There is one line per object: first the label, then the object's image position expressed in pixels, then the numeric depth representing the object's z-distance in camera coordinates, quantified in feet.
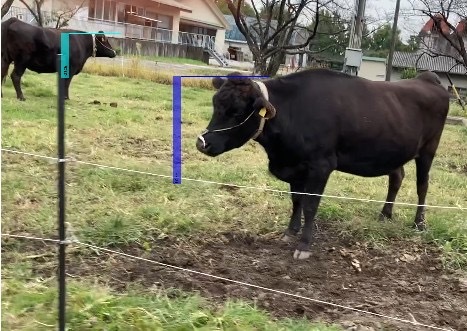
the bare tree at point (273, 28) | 63.72
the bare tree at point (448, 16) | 82.23
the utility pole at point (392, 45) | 61.32
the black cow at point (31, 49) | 31.83
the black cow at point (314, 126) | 12.73
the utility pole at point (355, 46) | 36.91
